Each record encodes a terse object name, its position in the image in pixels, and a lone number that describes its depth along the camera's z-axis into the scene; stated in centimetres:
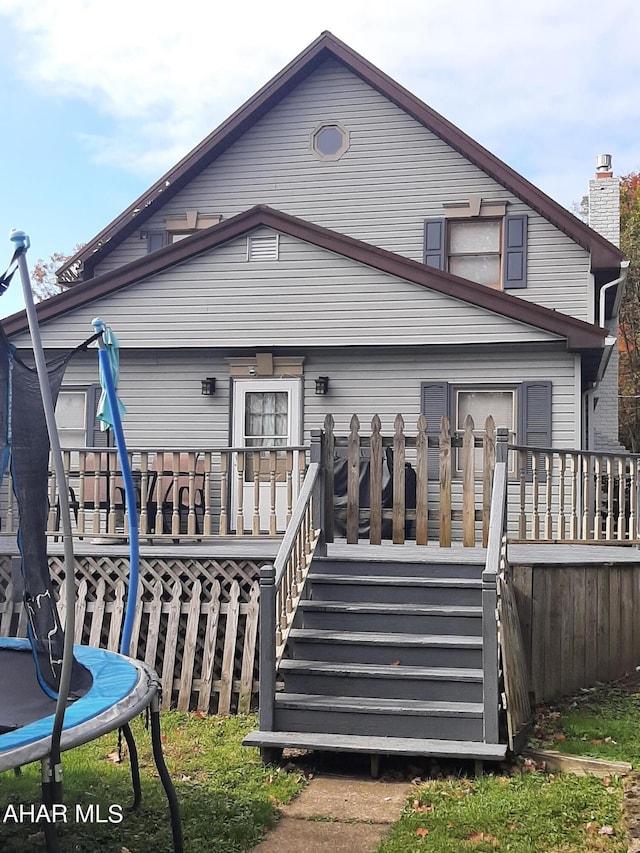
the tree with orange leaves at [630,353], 3228
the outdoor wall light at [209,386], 1259
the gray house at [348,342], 666
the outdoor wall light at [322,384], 1228
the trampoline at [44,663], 383
